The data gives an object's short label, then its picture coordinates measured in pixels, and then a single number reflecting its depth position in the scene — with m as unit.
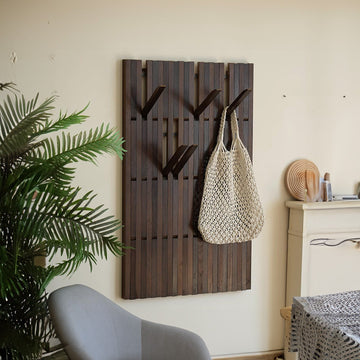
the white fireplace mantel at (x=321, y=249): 3.94
